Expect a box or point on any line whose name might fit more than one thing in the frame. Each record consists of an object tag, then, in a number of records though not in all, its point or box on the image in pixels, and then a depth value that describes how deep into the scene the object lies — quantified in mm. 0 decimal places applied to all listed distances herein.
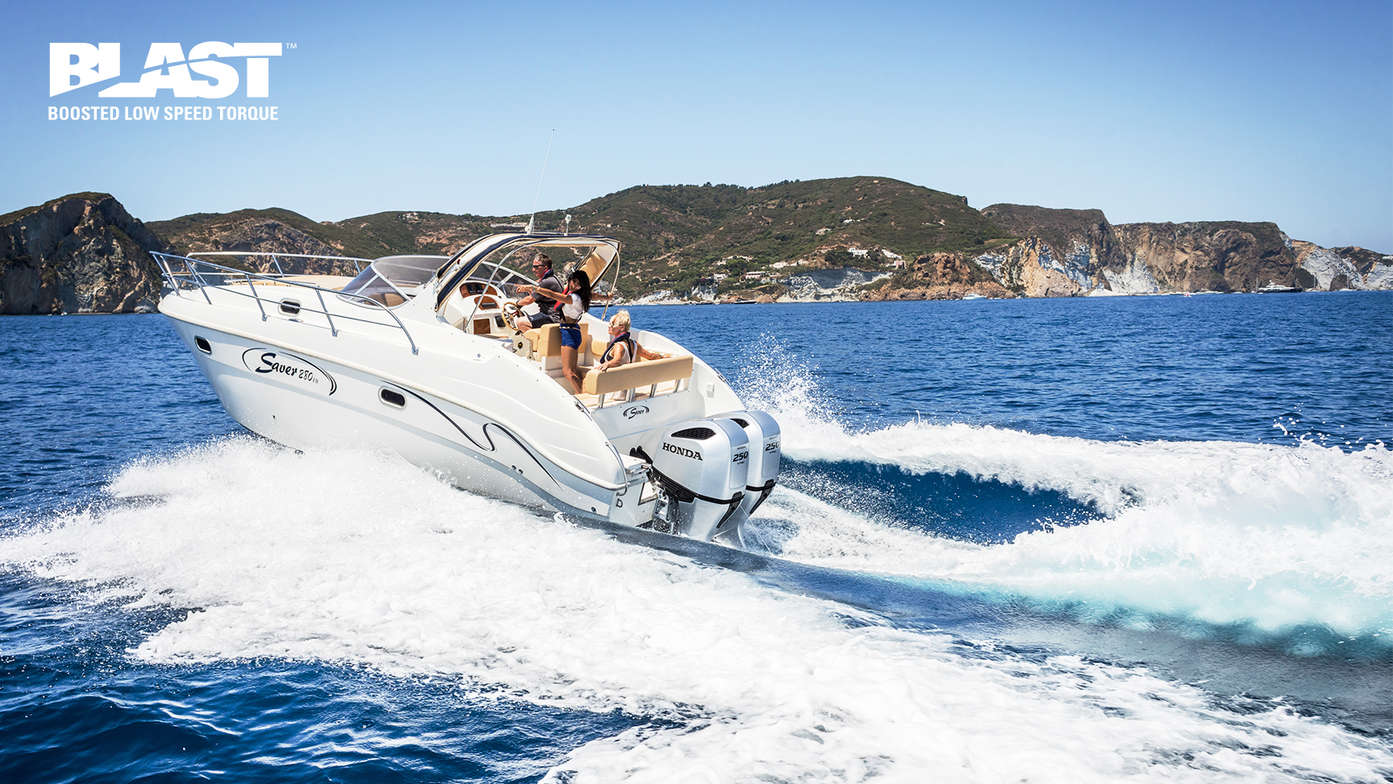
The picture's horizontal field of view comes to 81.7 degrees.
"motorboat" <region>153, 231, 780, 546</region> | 7613
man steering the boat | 8711
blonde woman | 8102
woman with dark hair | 8328
